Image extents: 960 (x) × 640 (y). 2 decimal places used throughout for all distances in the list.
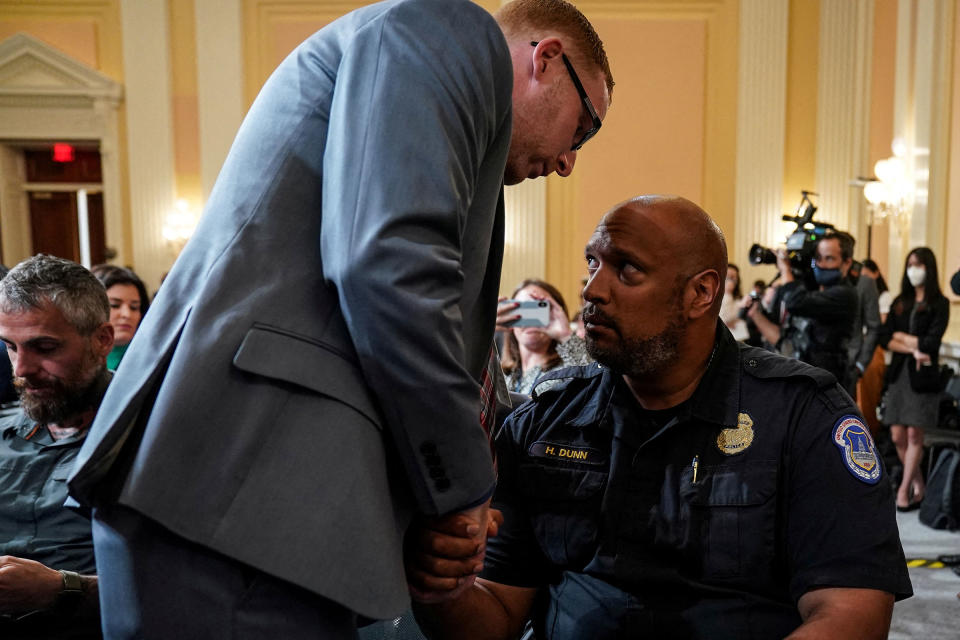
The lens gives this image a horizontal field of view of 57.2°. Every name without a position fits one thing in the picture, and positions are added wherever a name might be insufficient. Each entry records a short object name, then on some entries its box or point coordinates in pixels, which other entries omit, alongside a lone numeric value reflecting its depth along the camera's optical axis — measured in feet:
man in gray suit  2.86
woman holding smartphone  10.66
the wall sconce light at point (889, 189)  26.18
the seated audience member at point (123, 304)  11.10
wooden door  36.24
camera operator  14.82
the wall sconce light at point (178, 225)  34.01
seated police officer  4.43
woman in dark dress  15.72
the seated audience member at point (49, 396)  5.87
